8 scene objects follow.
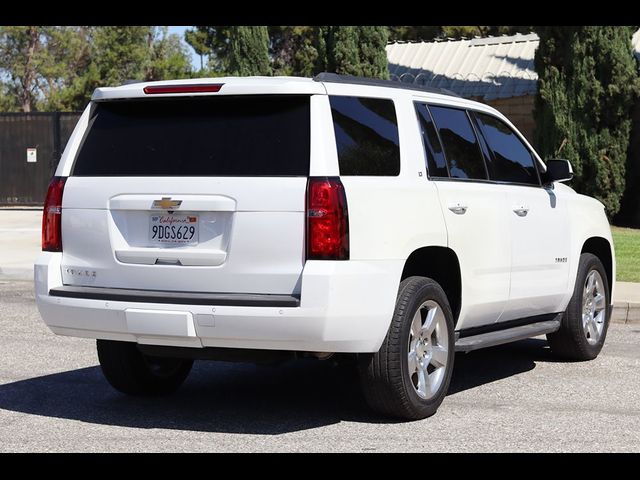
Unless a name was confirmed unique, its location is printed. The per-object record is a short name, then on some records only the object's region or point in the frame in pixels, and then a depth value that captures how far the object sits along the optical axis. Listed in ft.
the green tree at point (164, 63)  192.34
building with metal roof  86.38
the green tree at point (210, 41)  172.98
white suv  20.99
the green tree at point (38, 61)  211.94
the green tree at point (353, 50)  79.61
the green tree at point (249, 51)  86.28
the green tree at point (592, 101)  73.05
